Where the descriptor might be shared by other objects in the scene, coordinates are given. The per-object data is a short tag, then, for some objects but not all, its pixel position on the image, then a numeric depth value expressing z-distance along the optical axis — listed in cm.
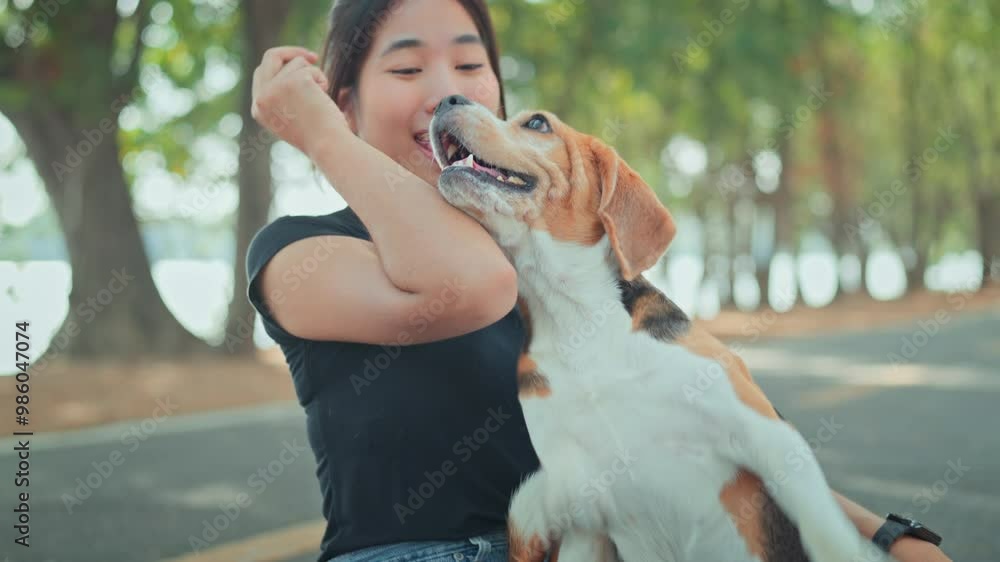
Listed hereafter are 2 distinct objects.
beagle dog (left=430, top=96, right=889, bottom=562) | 233
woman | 225
